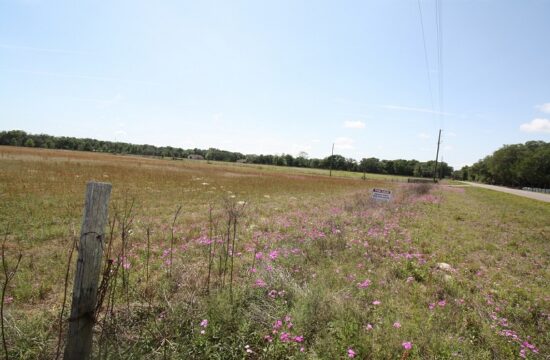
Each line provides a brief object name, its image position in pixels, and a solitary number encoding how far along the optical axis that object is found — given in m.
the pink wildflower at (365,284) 4.37
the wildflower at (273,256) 5.13
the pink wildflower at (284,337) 2.88
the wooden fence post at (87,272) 2.21
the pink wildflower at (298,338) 2.84
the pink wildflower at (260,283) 4.02
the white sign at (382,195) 11.78
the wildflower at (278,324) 3.10
